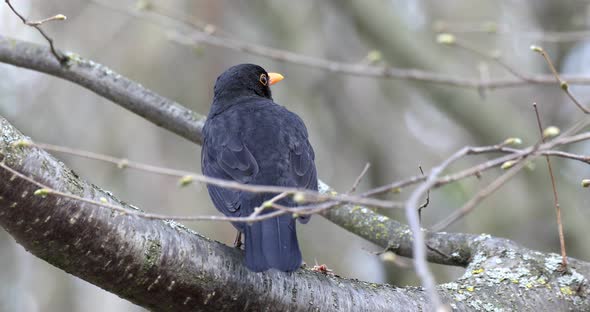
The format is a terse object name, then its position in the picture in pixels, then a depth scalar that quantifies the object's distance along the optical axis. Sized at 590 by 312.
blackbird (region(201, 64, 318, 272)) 6.04
